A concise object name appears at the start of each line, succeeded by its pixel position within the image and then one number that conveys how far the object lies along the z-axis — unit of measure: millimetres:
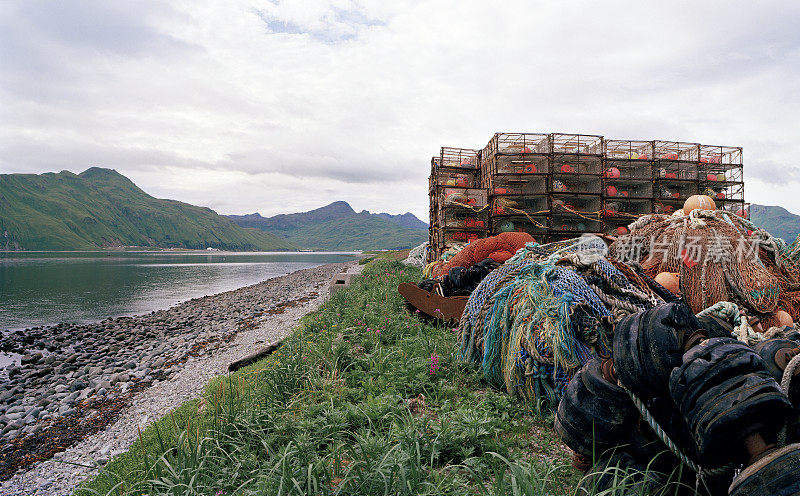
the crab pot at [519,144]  19844
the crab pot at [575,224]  20438
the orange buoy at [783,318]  5148
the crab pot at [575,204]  19859
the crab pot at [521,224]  19734
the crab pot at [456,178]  21281
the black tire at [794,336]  2811
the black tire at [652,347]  2143
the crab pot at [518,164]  19562
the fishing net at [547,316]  3939
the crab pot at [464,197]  19547
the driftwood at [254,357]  9402
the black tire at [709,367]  1866
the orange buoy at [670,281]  5922
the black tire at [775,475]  1591
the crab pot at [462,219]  19766
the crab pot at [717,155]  22948
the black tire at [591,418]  2434
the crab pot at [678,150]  22364
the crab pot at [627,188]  20766
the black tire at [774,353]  2024
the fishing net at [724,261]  5453
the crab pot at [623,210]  20609
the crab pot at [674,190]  21484
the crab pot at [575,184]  19766
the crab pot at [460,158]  22203
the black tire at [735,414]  1723
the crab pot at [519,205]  19312
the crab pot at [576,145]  20047
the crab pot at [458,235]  19719
